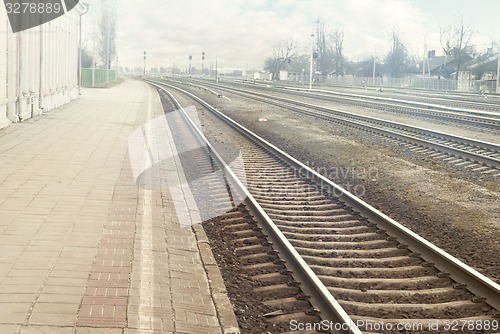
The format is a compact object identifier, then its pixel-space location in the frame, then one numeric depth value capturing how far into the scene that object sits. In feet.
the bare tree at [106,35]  211.84
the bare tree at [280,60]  400.06
